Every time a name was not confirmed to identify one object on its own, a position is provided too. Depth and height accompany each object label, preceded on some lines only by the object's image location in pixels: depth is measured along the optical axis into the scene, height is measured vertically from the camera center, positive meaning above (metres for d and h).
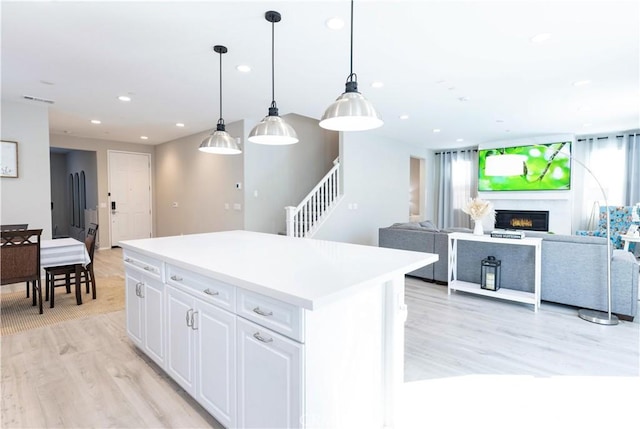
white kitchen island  1.36 -0.62
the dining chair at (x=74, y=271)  3.73 -0.78
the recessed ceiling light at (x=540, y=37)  2.86 +1.45
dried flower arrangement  4.16 -0.06
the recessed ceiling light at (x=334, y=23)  2.61 +1.45
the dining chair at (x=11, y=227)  4.01 -0.29
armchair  6.30 -0.38
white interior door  7.99 +0.21
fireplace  7.46 -0.39
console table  3.70 -0.90
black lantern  4.00 -0.86
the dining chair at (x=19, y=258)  3.25 -0.55
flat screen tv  7.02 +0.73
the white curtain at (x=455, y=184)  8.98 +0.54
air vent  4.54 +1.48
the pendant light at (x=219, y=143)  2.91 +0.54
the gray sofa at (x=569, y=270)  3.38 -0.76
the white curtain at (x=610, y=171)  6.71 +0.66
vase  4.18 -0.32
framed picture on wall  4.66 +0.64
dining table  3.68 -0.59
